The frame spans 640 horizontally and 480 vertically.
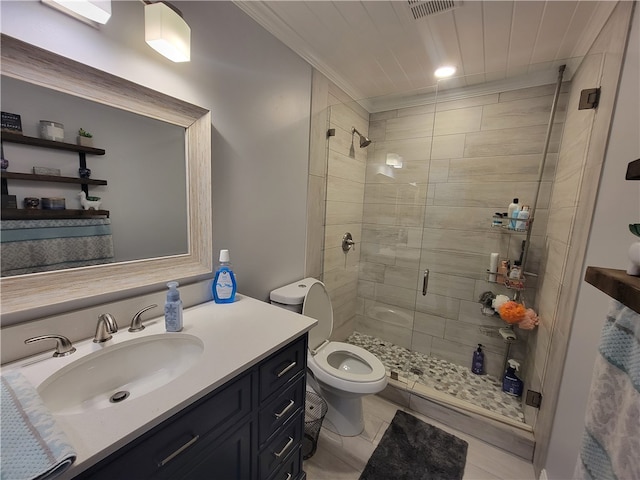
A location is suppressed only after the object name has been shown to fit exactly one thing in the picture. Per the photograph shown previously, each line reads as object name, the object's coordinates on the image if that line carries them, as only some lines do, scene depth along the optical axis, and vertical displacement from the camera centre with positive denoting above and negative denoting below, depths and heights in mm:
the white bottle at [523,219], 1905 -20
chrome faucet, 865 -440
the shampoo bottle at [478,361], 2217 -1235
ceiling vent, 1255 +996
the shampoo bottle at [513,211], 1946 +34
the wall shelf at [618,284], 454 -120
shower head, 2432 +617
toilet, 1524 -996
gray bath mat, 1428 -1422
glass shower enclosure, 1965 -110
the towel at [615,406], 448 -344
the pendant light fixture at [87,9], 751 +537
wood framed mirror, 750 -29
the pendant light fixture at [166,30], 893 +581
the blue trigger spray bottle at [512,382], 1982 -1253
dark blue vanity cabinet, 613 -681
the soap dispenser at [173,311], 971 -417
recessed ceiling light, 1862 +1016
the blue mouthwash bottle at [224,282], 1237 -382
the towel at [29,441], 436 -455
